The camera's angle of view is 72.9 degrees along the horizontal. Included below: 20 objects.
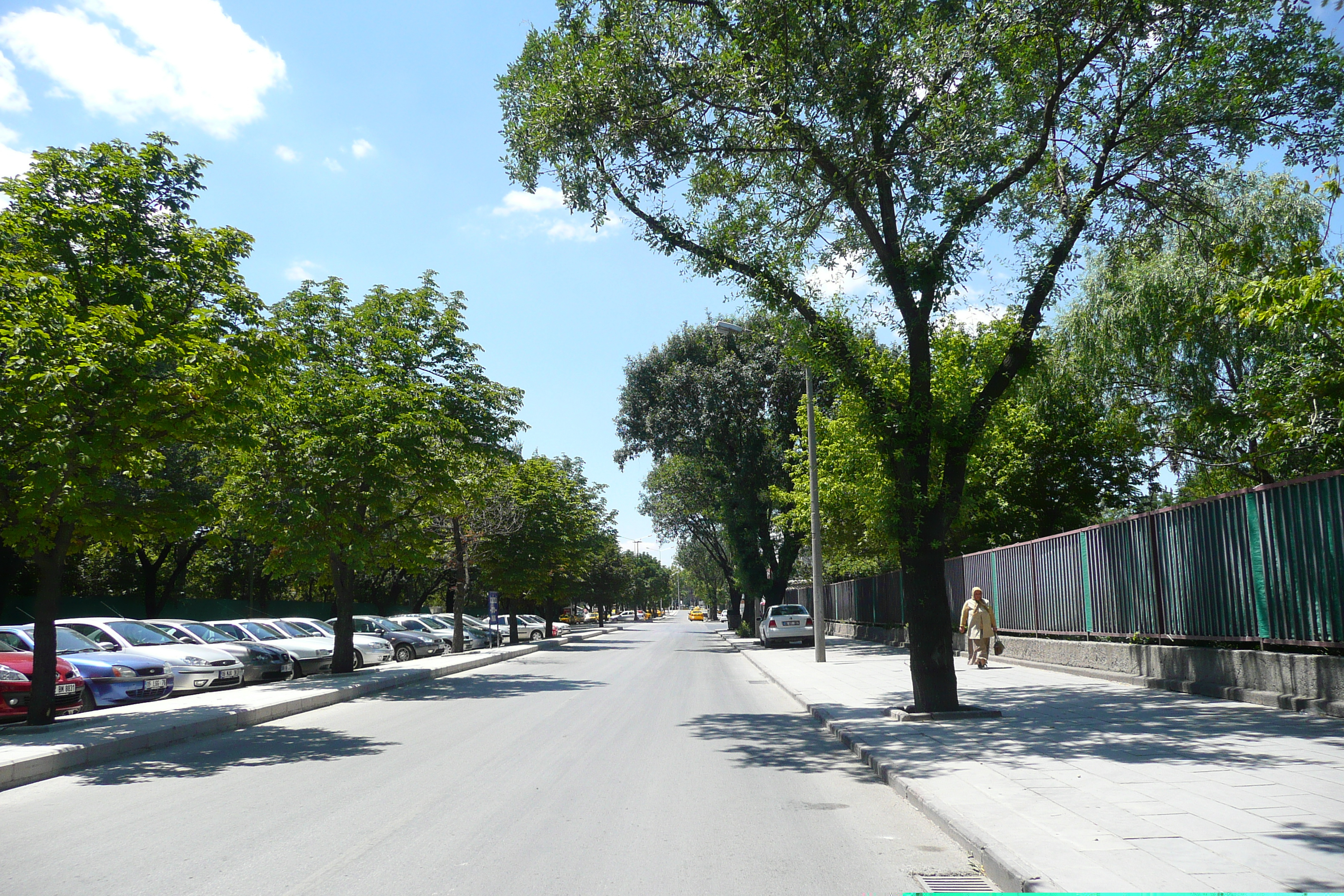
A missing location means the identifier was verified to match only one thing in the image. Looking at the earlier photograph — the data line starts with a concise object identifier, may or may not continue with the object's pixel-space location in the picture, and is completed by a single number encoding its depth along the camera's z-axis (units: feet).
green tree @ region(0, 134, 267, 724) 34.96
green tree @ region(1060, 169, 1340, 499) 37.29
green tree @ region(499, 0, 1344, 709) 36.14
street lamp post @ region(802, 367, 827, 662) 76.59
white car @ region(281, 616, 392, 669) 88.12
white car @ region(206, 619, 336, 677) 75.36
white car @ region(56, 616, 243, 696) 57.52
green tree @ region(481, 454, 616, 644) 123.03
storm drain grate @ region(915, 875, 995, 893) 16.61
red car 41.14
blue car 50.11
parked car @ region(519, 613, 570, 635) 171.01
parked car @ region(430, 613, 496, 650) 122.11
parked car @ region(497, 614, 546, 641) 155.12
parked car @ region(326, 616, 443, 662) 99.71
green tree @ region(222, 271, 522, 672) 61.77
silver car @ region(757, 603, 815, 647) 109.81
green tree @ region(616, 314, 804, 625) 122.11
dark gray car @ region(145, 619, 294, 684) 66.28
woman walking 61.11
